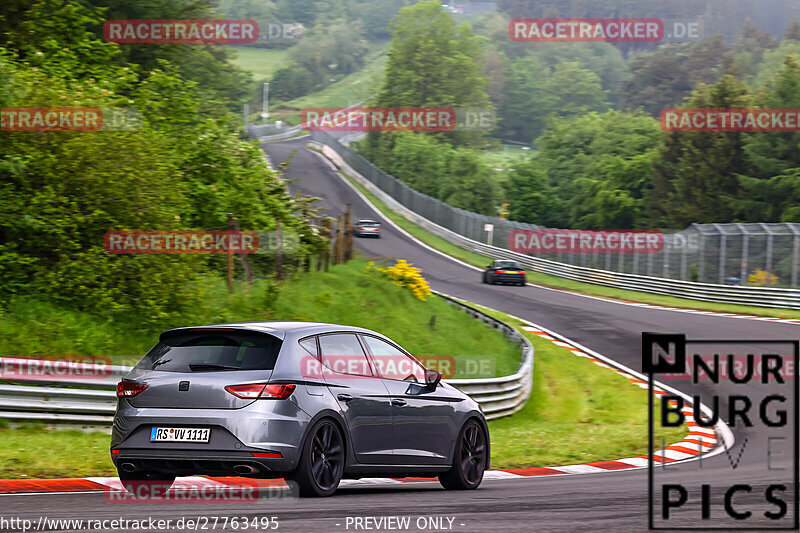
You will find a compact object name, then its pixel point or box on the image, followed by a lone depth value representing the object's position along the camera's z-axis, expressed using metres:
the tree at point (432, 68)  108.94
